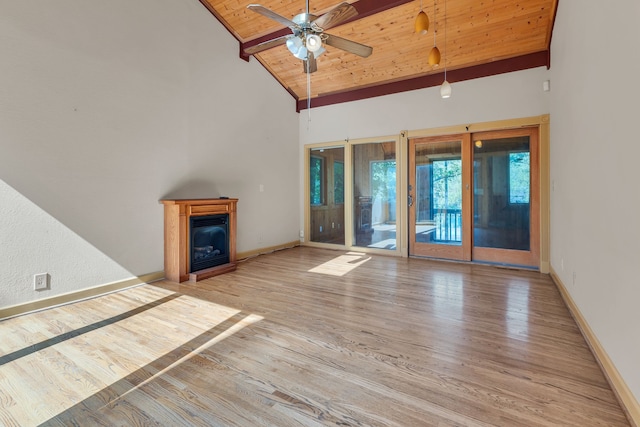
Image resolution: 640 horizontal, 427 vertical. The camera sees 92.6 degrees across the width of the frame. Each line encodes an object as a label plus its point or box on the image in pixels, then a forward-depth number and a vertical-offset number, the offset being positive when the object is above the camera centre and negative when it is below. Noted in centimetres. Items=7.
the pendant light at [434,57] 334 +169
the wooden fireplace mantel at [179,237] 387 -30
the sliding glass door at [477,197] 443 +22
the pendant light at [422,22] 286 +177
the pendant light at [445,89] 368 +147
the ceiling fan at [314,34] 261 +167
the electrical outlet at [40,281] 294 -65
